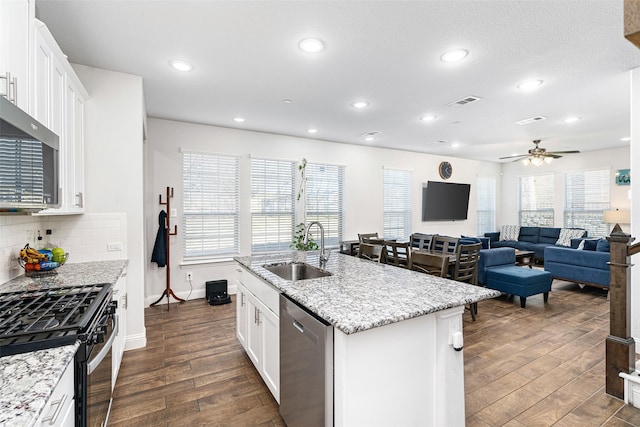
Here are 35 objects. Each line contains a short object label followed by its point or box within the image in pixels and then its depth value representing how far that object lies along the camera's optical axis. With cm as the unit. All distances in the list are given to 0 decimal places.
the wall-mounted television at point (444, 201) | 746
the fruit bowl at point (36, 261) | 231
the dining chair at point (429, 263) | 294
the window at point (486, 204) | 866
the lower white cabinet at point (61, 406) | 95
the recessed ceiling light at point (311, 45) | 251
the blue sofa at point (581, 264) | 489
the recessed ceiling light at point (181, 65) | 288
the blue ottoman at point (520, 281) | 432
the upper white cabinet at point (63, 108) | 181
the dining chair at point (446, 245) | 479
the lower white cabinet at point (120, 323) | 234
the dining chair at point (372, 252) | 327
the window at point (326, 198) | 595
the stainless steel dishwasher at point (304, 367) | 149
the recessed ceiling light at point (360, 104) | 395
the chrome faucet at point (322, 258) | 277
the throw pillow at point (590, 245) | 578
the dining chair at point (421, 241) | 560
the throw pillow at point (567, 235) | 711
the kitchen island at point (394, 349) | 143
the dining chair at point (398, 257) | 384
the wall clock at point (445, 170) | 777
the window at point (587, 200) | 719
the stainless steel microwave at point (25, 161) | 128
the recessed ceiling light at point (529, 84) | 332
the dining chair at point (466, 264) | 388
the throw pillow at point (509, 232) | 842
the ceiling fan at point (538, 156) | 569
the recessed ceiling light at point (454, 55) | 267
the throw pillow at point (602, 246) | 524
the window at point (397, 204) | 696
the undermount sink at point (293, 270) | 272
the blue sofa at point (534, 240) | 754
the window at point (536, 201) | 820
